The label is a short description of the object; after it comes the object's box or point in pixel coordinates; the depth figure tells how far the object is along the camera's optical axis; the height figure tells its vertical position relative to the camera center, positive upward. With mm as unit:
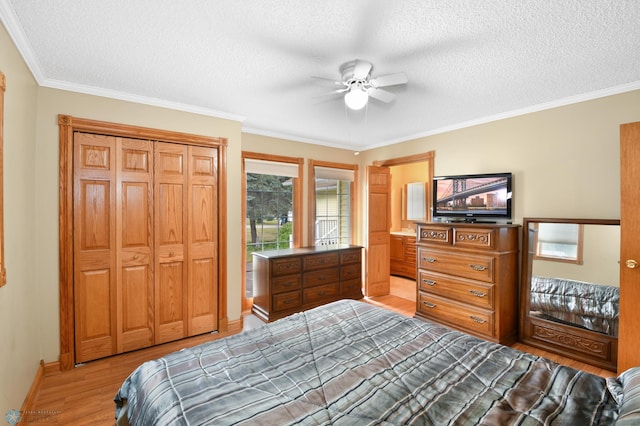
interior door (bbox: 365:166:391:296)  4777 -314
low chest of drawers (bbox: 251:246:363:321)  3746 -917
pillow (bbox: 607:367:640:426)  971 -694
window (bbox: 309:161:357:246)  4781 +152
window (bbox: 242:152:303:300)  4230 +98
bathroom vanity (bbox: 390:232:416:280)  6078 -936
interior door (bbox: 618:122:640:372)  2287 -283
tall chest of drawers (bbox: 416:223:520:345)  3057 -746
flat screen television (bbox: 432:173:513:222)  3395 +171
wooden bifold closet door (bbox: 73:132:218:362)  2746 -316
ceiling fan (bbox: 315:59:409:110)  2107 +983
